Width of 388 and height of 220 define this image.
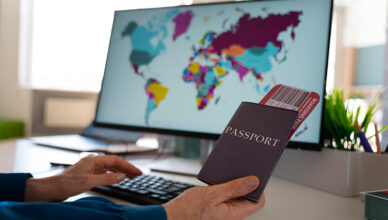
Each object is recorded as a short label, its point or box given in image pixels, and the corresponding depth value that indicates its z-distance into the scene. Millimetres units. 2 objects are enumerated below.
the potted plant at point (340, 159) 686
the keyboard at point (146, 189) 567
